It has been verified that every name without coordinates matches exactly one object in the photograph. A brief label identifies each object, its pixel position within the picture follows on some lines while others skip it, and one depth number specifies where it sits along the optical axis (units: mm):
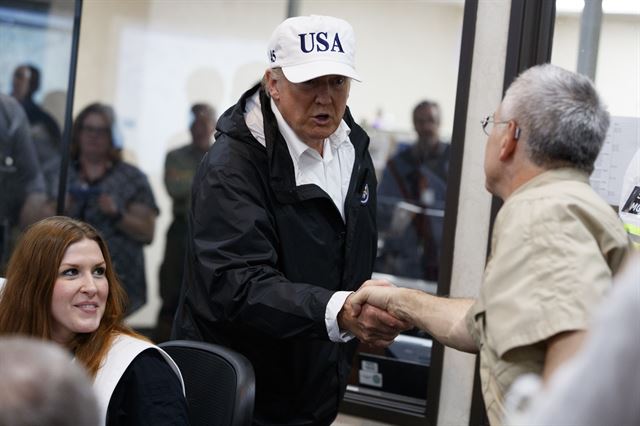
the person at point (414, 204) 7738
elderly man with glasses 1760
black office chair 2684
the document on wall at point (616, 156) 3488
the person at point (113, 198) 5559
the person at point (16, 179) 5535
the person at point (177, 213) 5953
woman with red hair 2677
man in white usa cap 2828
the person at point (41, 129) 5781
